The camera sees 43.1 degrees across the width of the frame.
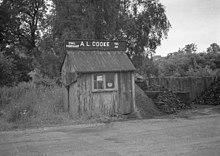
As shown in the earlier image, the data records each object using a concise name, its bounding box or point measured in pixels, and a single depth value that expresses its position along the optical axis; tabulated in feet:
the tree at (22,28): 106.89
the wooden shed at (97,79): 44.34
